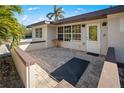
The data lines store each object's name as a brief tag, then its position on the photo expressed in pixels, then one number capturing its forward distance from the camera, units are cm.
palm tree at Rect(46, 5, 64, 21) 2192
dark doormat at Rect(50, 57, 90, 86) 304
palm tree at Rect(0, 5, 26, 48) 312
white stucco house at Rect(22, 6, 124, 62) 417
